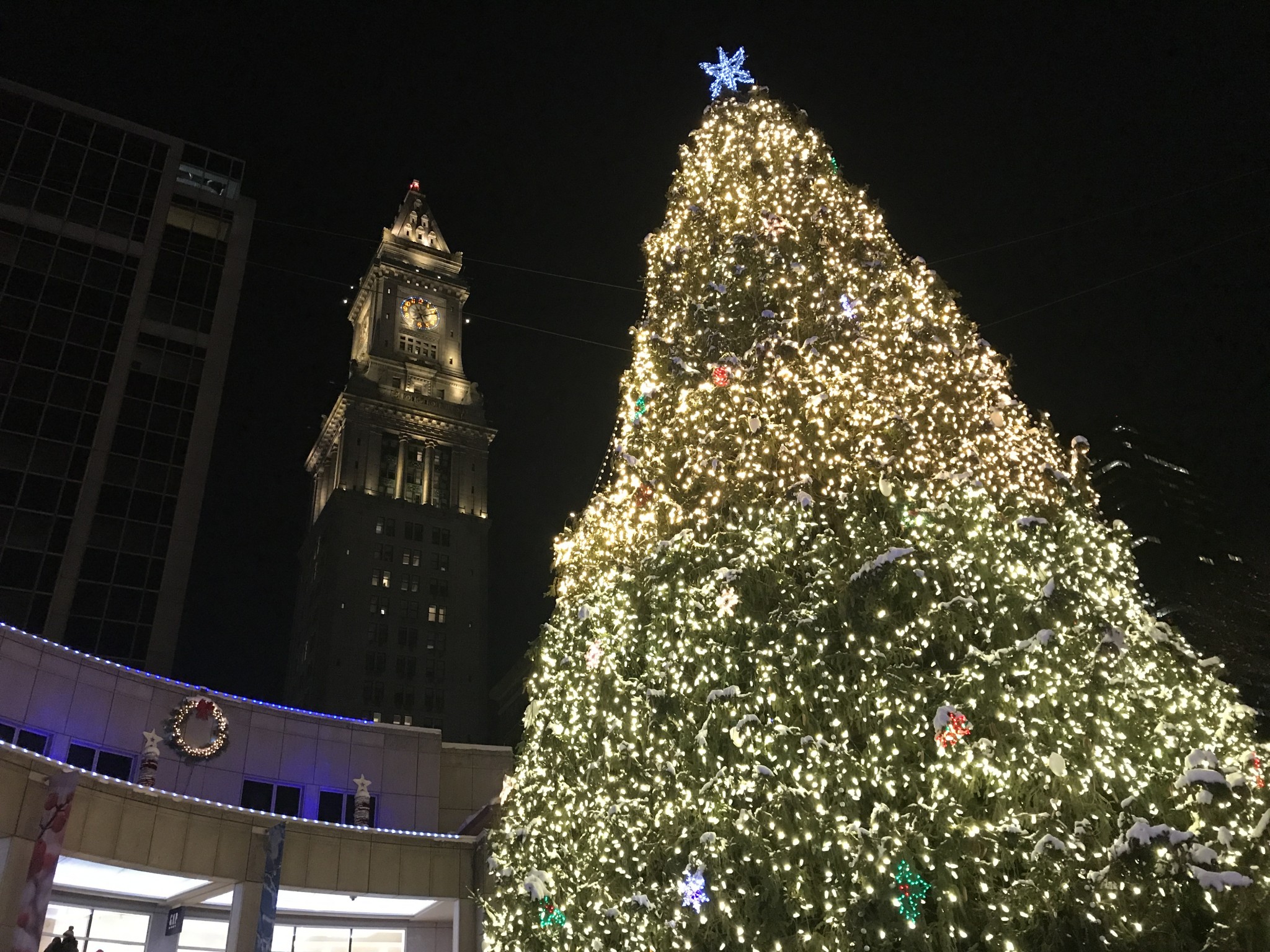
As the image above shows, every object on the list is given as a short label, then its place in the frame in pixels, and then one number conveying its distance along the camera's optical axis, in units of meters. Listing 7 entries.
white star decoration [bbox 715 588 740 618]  8.84
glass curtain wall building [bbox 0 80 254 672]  39.12
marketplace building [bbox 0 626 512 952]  15.48
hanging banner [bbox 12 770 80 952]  13.41
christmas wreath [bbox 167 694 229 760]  18.98
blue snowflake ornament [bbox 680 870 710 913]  7.79
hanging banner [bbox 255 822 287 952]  16.55
